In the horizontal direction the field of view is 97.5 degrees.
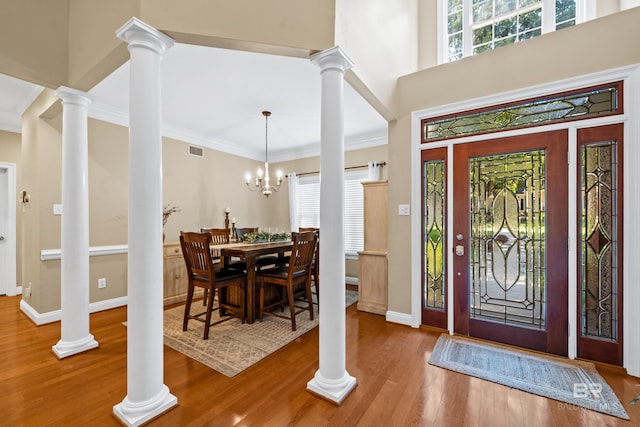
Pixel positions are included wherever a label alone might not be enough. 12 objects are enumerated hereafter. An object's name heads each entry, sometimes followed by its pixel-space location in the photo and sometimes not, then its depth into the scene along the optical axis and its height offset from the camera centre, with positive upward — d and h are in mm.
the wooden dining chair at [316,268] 3742 -779
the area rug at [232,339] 2381 -1245
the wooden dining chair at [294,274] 2988 -684
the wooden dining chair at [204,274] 2760 -651
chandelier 3974 +645
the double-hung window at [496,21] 2801 +2047
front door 2471 -274
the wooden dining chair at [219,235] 4273 -346
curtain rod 4785 +825
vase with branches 4411 +41
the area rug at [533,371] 1896 -1261
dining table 3010 -465
